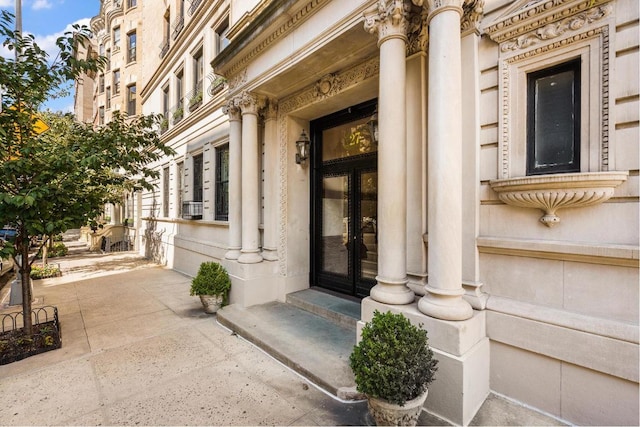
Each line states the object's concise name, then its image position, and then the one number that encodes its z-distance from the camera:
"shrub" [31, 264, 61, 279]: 9.92
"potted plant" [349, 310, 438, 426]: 2.51
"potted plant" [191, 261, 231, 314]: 6.11
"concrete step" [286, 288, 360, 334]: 5.06
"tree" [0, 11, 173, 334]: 4.23
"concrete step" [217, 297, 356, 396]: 3.68
